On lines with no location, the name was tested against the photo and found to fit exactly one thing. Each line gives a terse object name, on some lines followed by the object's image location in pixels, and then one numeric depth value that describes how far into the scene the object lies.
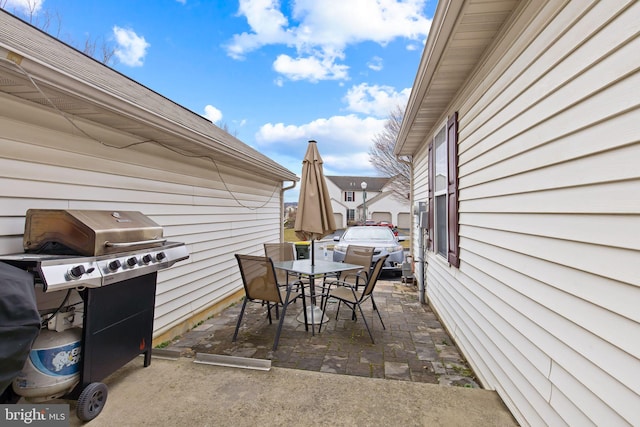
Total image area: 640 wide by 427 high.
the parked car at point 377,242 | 7.56
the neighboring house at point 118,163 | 2.13
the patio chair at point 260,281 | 3.57
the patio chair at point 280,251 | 5.25
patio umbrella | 4.40
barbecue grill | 1.86
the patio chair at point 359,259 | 4.77
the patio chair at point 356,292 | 3.87
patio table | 4.09
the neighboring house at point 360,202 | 31.73
